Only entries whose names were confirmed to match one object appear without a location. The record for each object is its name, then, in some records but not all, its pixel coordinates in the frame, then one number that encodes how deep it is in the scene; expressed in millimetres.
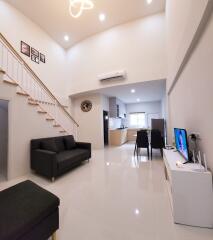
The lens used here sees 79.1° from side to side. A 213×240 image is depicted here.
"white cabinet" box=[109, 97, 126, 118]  7443
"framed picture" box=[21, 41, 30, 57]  4816
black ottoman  1044
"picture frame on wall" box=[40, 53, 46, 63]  5520
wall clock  6863
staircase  3531
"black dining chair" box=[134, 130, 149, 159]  4605
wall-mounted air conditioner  5176
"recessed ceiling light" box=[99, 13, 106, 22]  5105
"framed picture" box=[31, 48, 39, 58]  5152
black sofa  2861
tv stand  1517
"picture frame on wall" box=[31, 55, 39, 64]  5120
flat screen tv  2024
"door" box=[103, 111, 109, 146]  7463
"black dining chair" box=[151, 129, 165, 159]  4355
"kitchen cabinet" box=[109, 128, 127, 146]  7211
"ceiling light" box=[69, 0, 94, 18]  4023
